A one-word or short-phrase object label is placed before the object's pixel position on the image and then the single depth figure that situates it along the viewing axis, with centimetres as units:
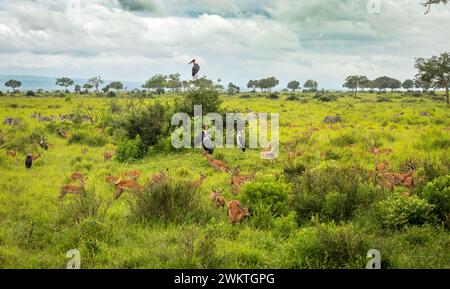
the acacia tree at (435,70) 4997
